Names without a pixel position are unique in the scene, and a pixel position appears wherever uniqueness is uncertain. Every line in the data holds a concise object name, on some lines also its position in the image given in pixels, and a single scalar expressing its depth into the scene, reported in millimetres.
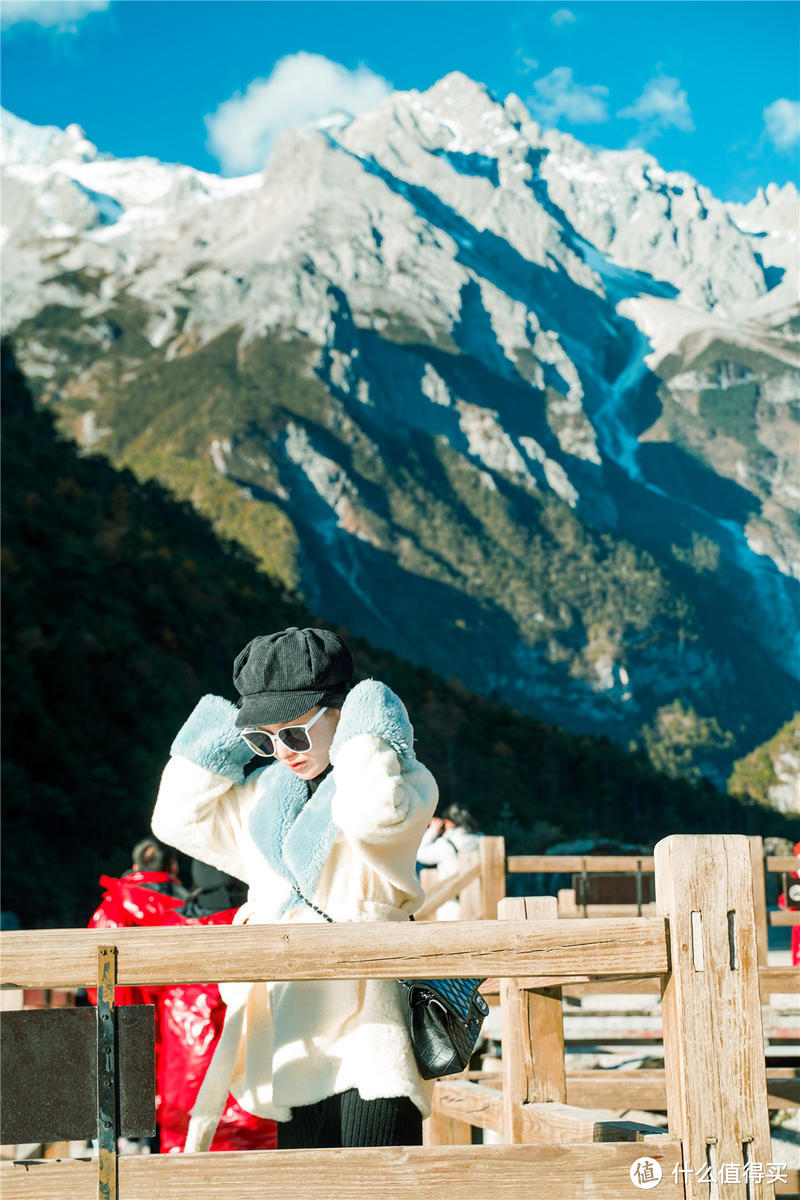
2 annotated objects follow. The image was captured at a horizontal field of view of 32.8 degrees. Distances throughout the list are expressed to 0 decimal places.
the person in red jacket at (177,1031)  3178
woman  2836
